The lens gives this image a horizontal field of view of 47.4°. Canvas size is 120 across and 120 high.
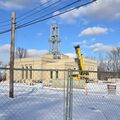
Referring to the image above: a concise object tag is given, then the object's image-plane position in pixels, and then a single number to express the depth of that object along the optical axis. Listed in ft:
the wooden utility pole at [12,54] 29.89
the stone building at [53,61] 125.61
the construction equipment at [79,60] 71.46
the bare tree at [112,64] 165.06
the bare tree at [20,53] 205.01
